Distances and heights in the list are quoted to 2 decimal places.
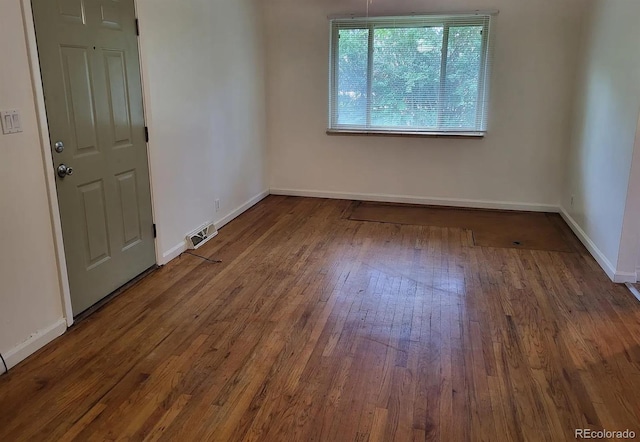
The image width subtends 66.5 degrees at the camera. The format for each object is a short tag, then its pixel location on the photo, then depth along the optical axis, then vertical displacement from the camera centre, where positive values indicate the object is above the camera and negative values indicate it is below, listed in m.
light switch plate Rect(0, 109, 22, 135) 2.31 -0.07
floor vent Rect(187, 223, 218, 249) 4.13 -1.11
